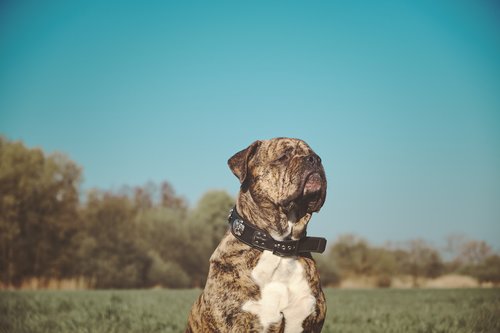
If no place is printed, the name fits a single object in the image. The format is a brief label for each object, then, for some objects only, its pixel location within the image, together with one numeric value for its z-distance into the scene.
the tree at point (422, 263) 34.25
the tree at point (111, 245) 34.81
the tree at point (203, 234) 42.87
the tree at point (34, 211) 31.41
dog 4.02
